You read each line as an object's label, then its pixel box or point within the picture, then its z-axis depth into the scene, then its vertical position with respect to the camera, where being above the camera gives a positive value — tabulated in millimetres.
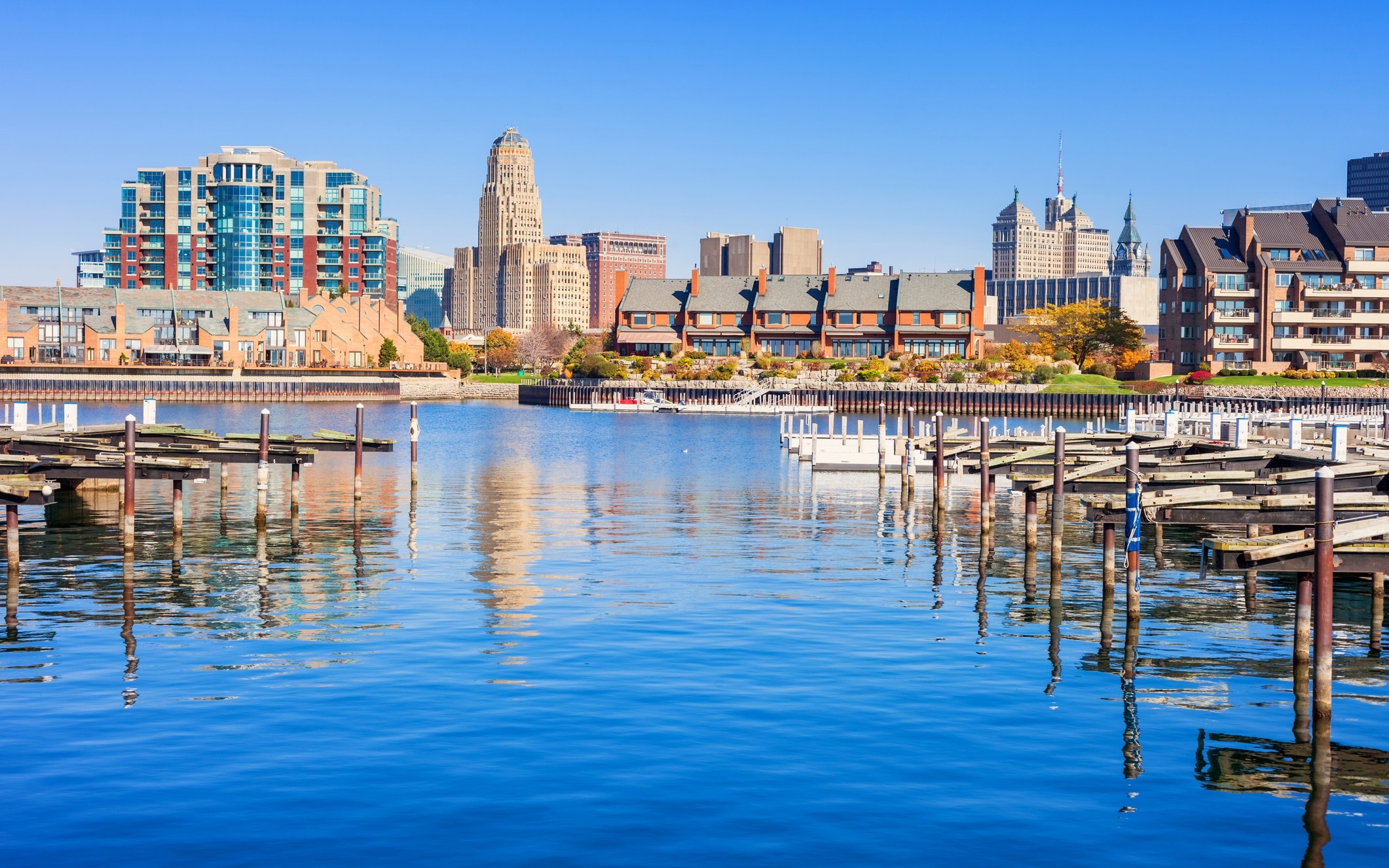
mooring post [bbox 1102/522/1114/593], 29219 -3643
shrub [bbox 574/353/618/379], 173125 +1414
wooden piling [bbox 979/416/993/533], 40794 -3435
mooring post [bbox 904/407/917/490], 58312 -3471
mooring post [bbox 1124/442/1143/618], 26641 -2628
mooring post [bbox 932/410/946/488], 49406 -2896
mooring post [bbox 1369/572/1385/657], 28750 -4621
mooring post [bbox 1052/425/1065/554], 32719 -2636
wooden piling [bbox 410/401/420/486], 55844 -2887
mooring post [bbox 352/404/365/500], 47562 -3572
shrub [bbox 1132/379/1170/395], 142625 -277
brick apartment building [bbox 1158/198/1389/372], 143375 +9399
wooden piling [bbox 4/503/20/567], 29391 -3366
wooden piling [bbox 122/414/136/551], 33812 -2807
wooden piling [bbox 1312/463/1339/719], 19688 -3114
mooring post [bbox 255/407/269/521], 42406 -3384
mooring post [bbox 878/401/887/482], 63312 -3364
